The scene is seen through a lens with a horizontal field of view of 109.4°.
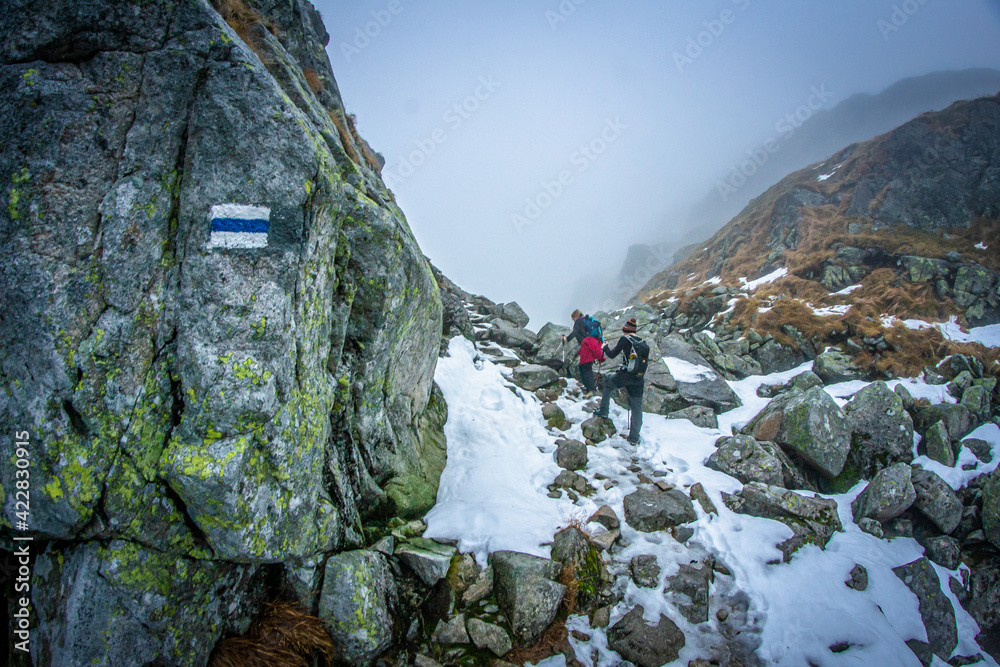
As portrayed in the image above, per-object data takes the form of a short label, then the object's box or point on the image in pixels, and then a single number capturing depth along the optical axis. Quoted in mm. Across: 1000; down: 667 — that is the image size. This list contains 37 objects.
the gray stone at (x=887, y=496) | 8070
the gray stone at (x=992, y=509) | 8055
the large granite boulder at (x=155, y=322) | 3502
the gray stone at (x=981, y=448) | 9781
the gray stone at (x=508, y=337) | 17719
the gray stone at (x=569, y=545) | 5973
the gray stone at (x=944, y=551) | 7754
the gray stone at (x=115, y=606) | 3311
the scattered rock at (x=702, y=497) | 7531
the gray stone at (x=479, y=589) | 5363
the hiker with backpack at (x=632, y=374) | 10344
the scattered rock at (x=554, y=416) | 11000
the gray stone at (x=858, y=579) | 6348
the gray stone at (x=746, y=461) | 8445
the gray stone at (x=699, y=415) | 11140
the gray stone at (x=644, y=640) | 5012
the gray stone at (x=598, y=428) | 10383
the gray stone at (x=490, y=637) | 4906
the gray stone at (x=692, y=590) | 5621
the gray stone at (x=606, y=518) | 7051
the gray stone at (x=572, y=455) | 8930
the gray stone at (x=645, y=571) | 6008
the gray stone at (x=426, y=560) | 5301
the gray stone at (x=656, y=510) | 7102
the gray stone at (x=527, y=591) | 5156
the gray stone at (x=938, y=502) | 8234
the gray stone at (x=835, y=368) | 14625
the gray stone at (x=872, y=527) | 7734
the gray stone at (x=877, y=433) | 9414
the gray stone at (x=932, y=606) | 6371
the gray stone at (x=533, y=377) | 13359
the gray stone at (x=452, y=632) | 4953
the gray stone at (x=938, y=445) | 9688
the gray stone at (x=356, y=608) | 4422
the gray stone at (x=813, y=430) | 9227
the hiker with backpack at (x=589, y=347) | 12719
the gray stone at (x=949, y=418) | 10734
